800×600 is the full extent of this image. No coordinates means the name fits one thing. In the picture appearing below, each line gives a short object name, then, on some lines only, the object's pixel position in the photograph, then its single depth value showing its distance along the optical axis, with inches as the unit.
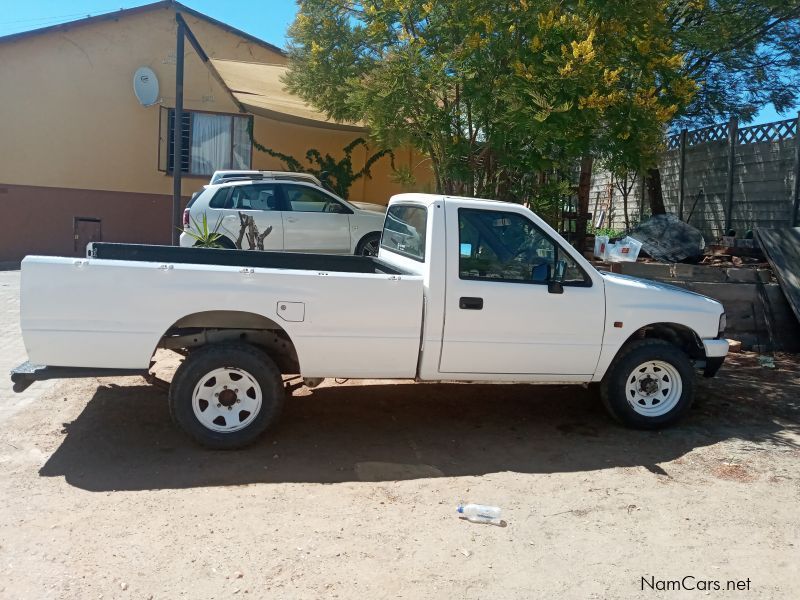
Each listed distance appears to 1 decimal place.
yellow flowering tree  283.7
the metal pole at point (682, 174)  488.7
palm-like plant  332.5
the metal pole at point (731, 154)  440.5
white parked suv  428.8
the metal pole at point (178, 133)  575.2
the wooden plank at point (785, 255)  363.8
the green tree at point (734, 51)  398.0
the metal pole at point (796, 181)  392.8
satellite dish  659.4
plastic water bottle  166.4
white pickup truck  190.7
